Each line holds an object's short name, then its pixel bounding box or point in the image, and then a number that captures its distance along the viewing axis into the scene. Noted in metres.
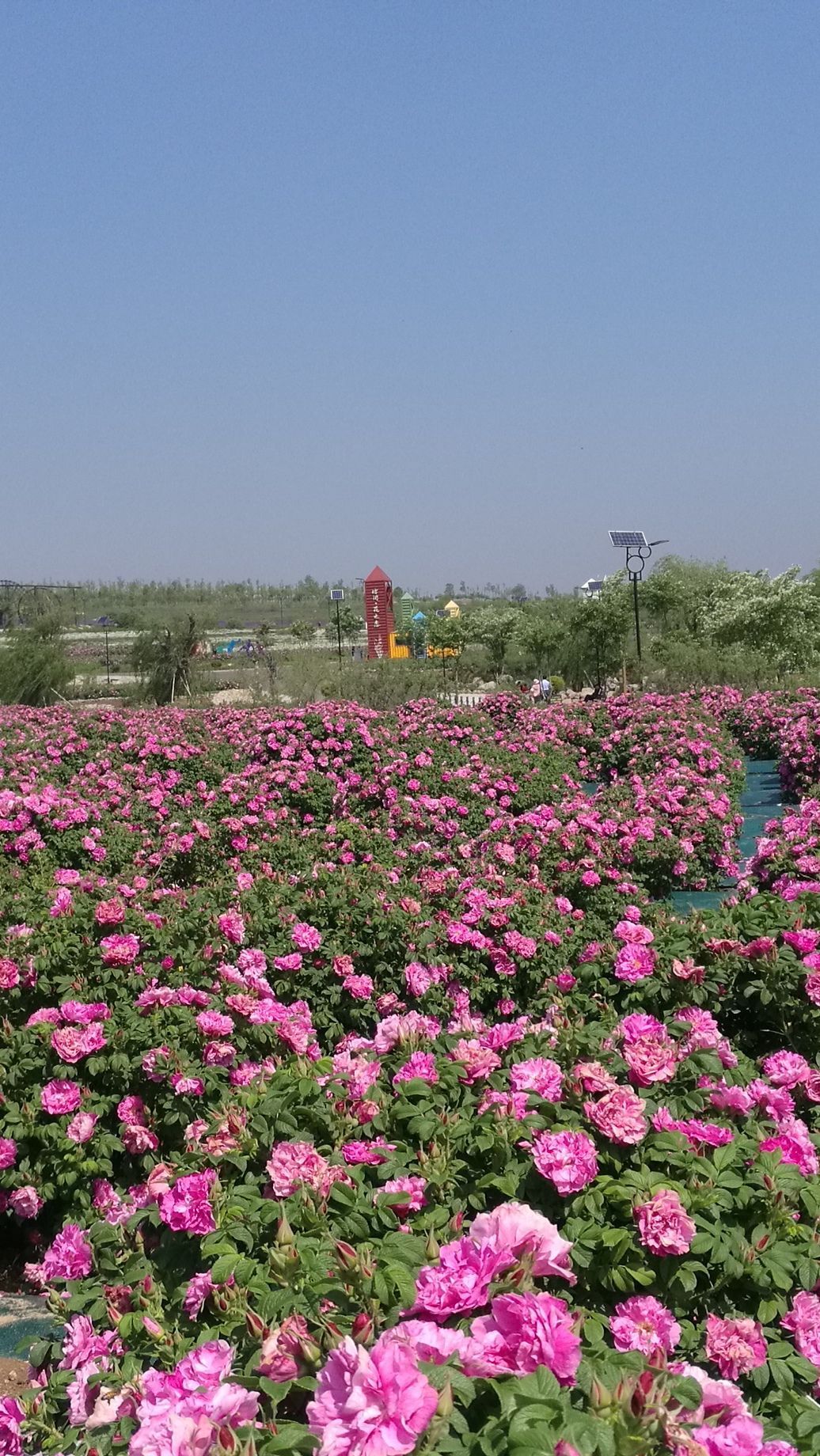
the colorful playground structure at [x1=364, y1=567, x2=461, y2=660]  49.91
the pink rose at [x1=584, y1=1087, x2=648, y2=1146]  2.00
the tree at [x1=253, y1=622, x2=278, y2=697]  25.30
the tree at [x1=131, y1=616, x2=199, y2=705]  27.11
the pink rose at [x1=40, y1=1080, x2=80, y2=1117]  2.98
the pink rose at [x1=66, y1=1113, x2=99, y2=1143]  2.98
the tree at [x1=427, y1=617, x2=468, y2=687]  39.75
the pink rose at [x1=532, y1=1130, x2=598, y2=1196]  1.91
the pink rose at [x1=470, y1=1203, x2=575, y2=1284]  1.56
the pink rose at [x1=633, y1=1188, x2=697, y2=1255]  1.79
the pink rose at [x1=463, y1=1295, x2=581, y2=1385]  1.39
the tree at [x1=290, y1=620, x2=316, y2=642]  54.34
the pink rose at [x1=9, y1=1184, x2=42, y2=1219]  3.11
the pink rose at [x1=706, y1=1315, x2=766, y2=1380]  1.73
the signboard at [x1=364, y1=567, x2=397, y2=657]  50.69
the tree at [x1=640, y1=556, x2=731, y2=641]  32.69
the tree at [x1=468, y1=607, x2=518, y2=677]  39.44
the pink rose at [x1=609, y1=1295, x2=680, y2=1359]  1.65
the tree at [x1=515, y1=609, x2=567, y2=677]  34.22
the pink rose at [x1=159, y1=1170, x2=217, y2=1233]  2.00
